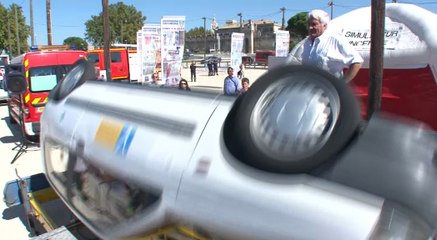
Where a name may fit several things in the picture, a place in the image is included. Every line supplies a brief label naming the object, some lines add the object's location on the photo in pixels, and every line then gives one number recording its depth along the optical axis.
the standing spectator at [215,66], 34.70
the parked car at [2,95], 16.62
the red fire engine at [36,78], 9.04
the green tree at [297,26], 75.72
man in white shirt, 3.14
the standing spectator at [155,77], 13.39
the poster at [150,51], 14.02
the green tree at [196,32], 127.82
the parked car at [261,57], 53.87
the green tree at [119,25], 73.88
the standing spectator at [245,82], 8.87
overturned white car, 1.10
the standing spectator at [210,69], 34.41
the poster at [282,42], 19.16
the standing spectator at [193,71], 28.22
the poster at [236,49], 16.55
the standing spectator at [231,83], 9.24
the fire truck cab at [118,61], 19.83
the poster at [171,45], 12.86
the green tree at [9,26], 57.97
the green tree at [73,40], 107.69
